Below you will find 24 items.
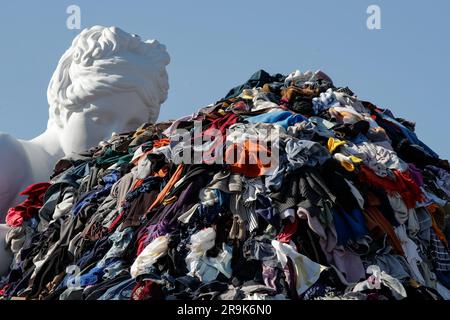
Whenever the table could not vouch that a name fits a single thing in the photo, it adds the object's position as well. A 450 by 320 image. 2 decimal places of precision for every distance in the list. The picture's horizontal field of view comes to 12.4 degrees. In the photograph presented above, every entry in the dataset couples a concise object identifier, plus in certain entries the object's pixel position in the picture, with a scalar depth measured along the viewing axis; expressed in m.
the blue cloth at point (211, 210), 14.03
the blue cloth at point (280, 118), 15.24
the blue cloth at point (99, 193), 15.74
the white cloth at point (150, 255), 13.63
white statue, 18.76
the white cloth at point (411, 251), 14.22
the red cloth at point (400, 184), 14.67
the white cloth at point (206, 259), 13.46
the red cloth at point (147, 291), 13.20
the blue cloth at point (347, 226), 13.88
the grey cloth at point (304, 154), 14.25
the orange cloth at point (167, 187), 14.51
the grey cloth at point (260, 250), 13.45
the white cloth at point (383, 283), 13.34
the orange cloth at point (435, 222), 15.35
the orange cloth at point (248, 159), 14.28
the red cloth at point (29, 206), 16.96
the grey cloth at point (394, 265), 13.89
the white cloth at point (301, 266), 13.28
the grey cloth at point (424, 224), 15.19
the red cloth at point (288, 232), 13.69
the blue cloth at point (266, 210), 13.78
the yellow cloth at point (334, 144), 14.80
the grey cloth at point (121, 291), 13.37
